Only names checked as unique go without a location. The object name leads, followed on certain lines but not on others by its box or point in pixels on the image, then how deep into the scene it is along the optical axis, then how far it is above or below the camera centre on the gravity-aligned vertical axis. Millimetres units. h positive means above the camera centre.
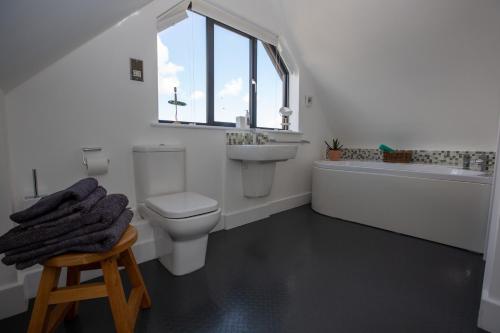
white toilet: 1308 -359
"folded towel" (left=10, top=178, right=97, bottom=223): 816 -215
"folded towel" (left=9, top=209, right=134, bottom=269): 795 -354
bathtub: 1826 -482
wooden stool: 815 -535
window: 1957 +678
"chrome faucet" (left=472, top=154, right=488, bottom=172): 2090 -133
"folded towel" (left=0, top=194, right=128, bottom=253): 793 -301
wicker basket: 2760 -116
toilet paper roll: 1396 -123
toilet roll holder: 1410 -41
